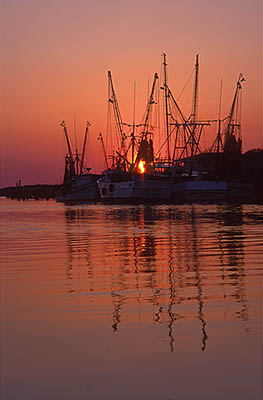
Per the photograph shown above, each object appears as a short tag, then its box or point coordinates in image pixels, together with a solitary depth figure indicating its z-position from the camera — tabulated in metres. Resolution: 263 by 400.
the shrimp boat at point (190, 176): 123.38
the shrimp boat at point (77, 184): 168.62
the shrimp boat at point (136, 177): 127.59
